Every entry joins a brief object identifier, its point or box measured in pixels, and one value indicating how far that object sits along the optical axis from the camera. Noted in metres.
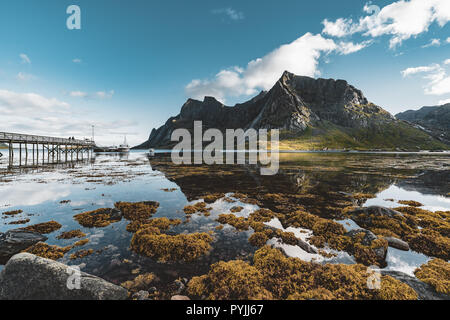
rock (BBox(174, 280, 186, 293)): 6.50
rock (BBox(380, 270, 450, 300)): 6.16
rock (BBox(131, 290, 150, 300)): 6.10
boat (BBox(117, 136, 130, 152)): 147.19
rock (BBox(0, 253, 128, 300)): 5.79
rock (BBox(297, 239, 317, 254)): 9.22
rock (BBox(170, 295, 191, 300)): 6.09
